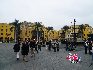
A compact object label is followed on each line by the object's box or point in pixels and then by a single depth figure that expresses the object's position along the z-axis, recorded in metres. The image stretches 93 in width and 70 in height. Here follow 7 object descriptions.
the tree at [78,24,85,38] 42.73
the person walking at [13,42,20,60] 7.42
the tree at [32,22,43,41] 44.92
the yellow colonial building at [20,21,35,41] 46.94
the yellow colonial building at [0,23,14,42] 45.42
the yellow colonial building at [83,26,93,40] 45.25
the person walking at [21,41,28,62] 7.12
